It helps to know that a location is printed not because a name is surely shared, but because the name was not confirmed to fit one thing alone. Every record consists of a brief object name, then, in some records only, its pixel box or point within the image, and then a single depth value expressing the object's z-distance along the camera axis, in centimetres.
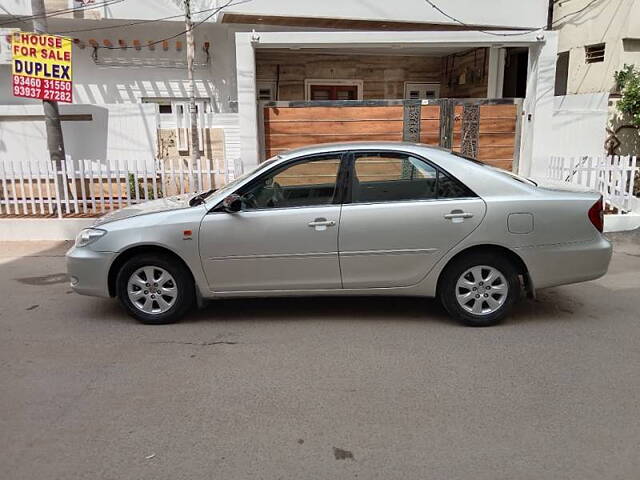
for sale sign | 835
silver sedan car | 477
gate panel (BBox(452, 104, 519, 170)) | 988
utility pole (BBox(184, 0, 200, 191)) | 969
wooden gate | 971
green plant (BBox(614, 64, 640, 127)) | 1088
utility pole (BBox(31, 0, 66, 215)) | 883
